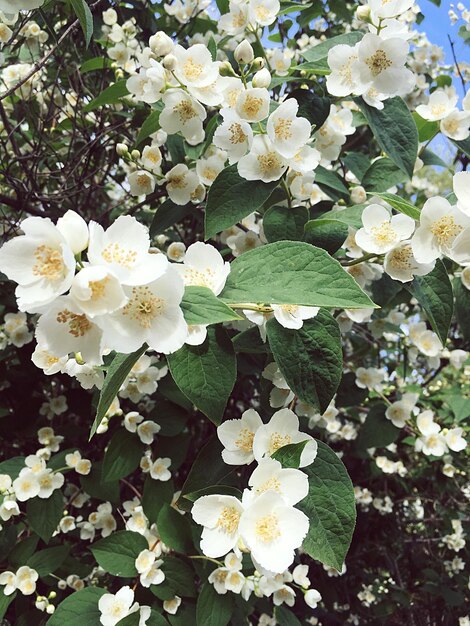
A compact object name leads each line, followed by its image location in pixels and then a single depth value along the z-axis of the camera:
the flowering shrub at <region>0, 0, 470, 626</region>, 0.24
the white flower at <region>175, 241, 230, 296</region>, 0.27
